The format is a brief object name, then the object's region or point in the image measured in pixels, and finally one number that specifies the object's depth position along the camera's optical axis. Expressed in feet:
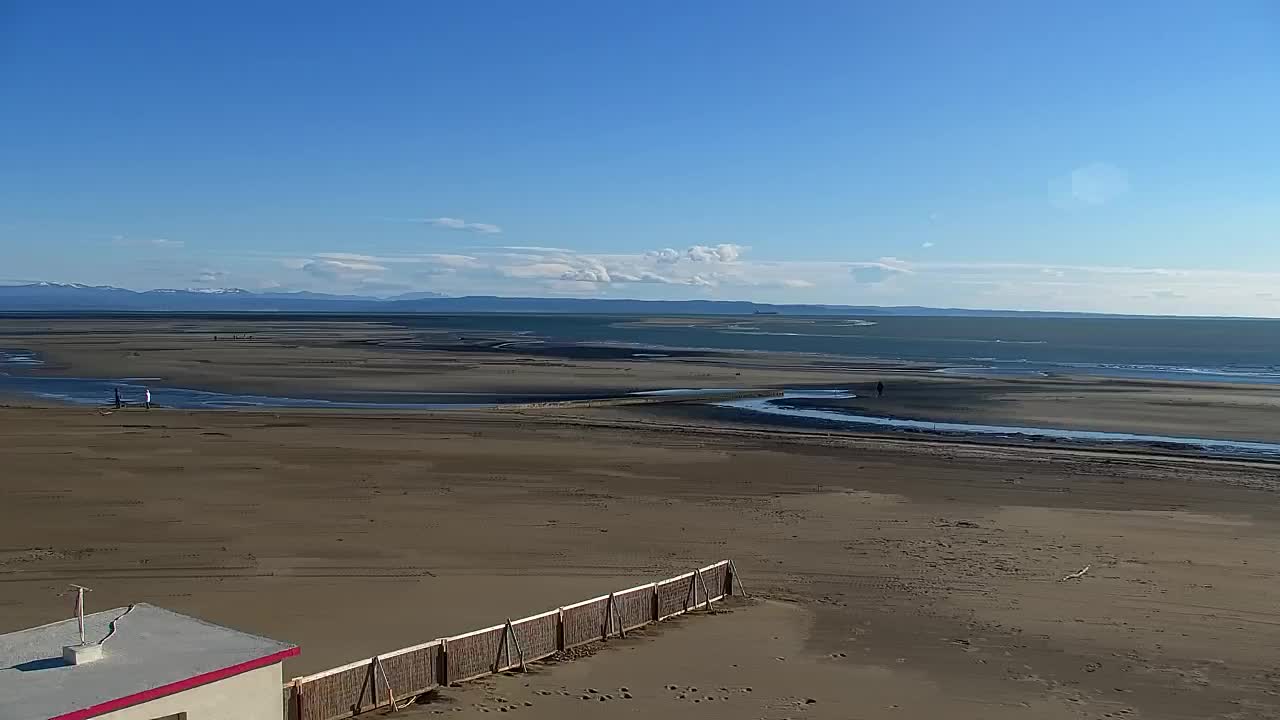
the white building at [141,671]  30.07
